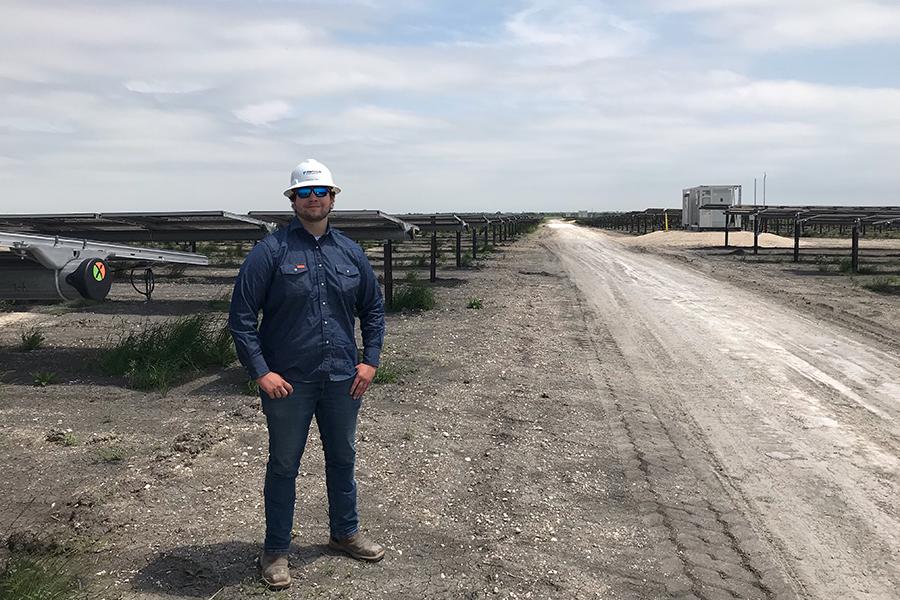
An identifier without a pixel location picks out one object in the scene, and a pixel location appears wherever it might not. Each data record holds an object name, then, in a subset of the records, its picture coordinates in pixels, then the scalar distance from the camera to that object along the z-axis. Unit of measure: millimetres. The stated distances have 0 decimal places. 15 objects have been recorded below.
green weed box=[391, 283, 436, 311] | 15008
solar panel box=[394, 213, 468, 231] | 21125
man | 3754
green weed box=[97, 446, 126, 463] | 5754
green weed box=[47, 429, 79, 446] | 6184
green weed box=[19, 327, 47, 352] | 10312
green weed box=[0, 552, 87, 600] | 3355
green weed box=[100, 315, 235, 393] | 8508
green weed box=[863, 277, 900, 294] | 17300
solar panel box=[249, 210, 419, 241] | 14625
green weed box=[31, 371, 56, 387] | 8327
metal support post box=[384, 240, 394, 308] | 15219
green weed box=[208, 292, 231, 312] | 15172
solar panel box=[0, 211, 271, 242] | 13953
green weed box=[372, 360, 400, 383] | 8469
